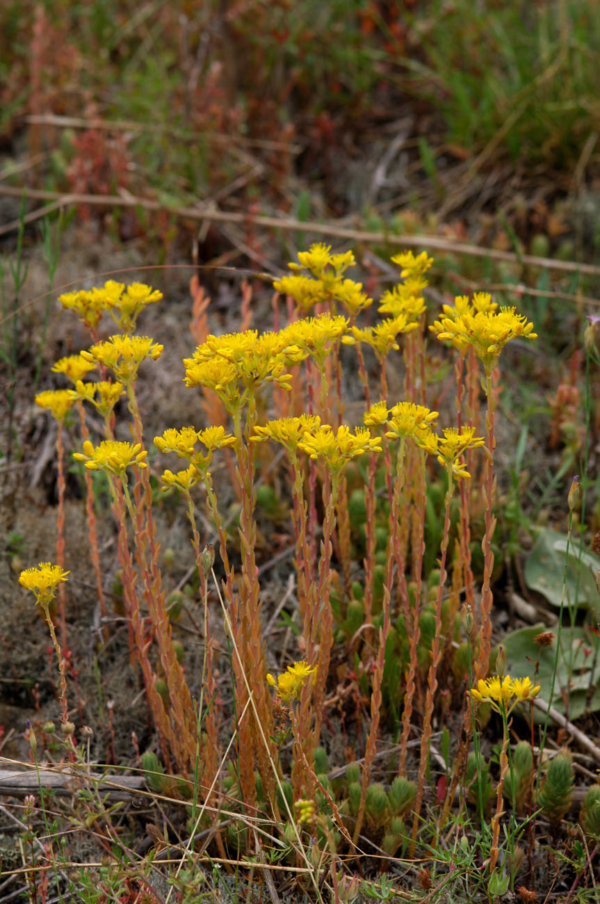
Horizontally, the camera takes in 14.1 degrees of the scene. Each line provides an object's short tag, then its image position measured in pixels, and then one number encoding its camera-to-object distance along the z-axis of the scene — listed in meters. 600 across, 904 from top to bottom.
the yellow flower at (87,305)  1.14
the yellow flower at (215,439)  1.04
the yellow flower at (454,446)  1.04
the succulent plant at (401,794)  1.09
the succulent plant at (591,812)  1.09
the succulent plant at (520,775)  1.10
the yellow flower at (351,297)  1.15
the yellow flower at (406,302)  1.12
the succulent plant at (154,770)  1.11
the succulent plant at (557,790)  1.10
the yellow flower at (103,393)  1.11
